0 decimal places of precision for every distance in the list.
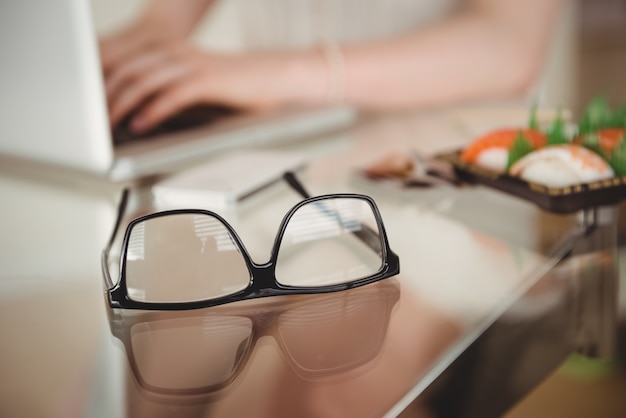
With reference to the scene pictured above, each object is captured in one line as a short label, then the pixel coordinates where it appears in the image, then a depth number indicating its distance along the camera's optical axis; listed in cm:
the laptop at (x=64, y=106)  50
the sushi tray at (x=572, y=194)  35
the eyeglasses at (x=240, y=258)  29
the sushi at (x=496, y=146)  42
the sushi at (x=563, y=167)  37
